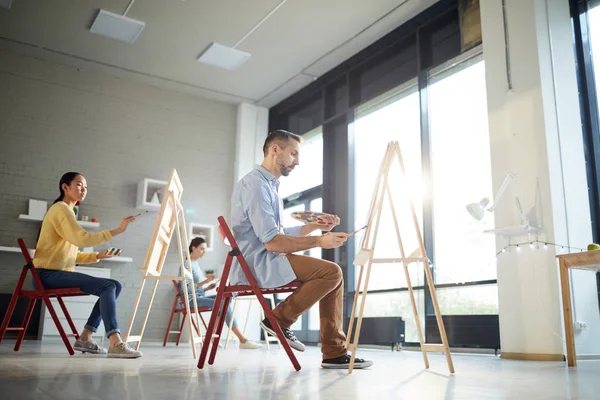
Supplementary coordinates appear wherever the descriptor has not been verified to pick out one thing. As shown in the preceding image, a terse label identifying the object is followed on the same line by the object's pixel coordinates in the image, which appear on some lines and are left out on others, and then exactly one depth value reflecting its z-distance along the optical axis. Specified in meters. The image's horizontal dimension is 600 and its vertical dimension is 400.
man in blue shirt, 2.63
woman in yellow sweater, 3.51
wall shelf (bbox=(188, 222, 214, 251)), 7.21
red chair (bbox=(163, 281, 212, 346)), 5.41
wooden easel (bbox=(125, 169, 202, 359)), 3.34
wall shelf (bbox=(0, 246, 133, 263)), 5.86
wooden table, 3.13
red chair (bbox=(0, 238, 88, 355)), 3.55
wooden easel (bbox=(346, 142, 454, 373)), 2.54
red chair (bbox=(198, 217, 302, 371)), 2.57
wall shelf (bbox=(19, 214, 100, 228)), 6.10
